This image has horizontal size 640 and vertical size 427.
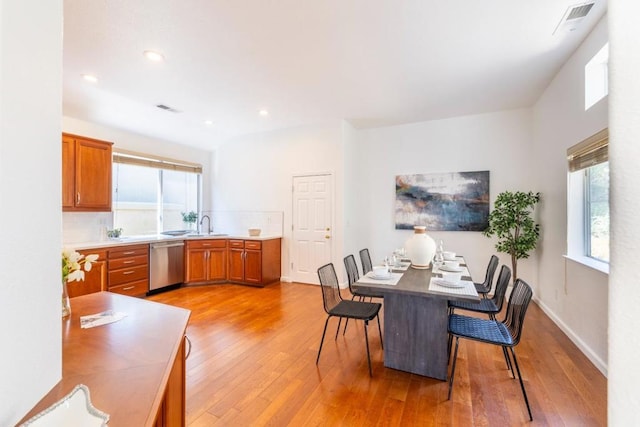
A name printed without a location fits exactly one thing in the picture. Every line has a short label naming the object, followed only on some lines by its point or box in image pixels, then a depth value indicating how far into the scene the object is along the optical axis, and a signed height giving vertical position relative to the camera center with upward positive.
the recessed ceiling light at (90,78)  3.22 +1.57
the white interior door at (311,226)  4.98 -0.21
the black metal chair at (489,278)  3.12 -0.72
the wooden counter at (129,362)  0.83 -0.56
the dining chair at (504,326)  1.93 -0.86
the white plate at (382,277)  2.39 -0.53
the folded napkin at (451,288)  2.01 -0.55
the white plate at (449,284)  2.14 -0.53
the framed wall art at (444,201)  4.66 +0.24
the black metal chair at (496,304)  2.57 -0.83
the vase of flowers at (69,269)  1.47 -0.29
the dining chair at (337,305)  2.41 -0.84
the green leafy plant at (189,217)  5.91 -0.06
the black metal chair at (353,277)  2.72 -0.70
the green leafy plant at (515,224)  4.00 -0.13
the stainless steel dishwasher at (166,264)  4.53 -0.84
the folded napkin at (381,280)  2.26 -0.54
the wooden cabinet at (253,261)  4.95 -0.85
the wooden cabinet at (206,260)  5.03 -0.84
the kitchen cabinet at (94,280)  3.57 -0.87
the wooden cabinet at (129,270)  4.01 -0.83
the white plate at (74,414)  0.60 -0.45
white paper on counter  1.42 -0.55
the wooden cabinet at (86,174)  3.80 +0.56
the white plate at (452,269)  2.66 -0.52
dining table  2.19 -0.87
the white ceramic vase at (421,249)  2.79 -0.34
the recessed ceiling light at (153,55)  2.81 +1.60
